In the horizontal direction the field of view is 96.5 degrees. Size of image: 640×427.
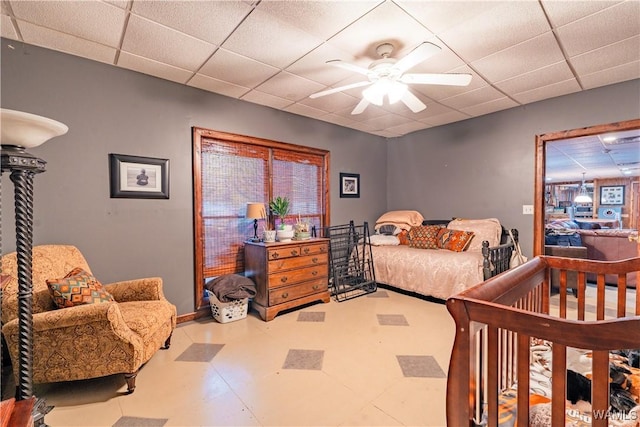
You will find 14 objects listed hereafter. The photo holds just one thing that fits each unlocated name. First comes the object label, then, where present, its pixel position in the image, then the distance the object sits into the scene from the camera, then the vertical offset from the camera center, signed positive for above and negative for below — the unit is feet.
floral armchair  5.54 -2.57
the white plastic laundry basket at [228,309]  9.77 -3.51
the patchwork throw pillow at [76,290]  6.04 -1.78
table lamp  10.70 -0.08
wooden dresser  10.04 -2.43
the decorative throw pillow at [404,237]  14.55 -1.53
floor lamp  4.18 +0.30
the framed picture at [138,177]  8.64 +1.02
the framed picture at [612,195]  32.09 +1.27
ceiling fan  6.41 +3.35
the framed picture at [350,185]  14.99 +1.24
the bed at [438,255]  10.78 -1.99
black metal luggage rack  13.30 -2.59
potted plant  11.39 +0.04
